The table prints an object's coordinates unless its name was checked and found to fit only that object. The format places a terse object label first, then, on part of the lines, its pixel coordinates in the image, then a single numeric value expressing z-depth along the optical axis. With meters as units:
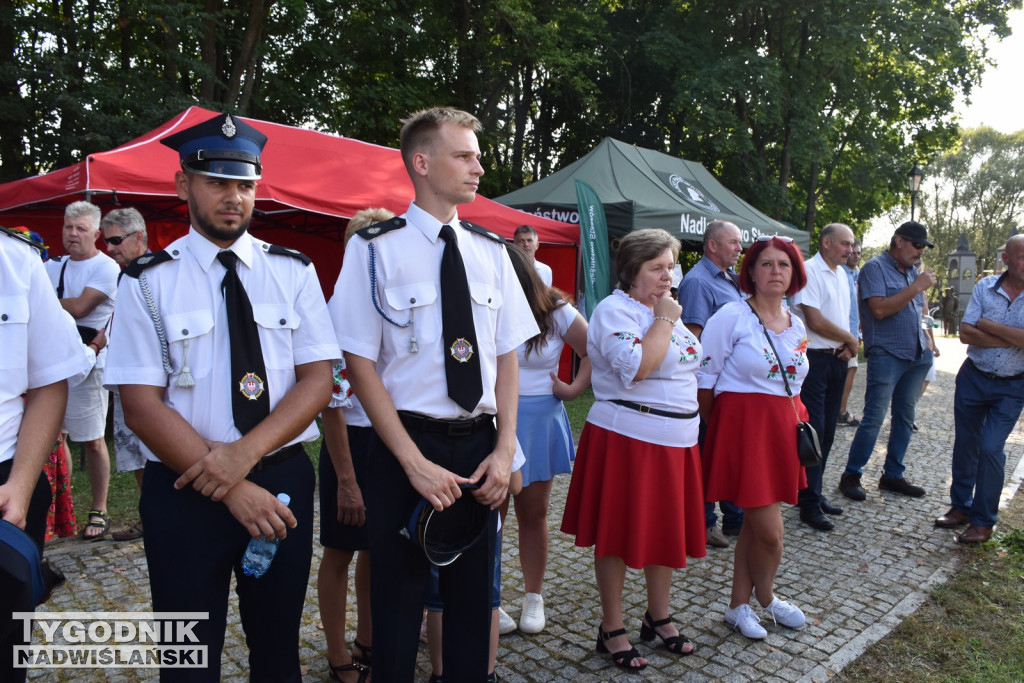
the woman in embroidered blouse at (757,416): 3.56
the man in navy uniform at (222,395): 1.95
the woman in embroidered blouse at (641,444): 3.21
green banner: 9.27
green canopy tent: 10.83
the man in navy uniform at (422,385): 2.19
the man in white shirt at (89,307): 4.57
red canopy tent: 6.39
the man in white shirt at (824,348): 5.30
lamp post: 18.38
